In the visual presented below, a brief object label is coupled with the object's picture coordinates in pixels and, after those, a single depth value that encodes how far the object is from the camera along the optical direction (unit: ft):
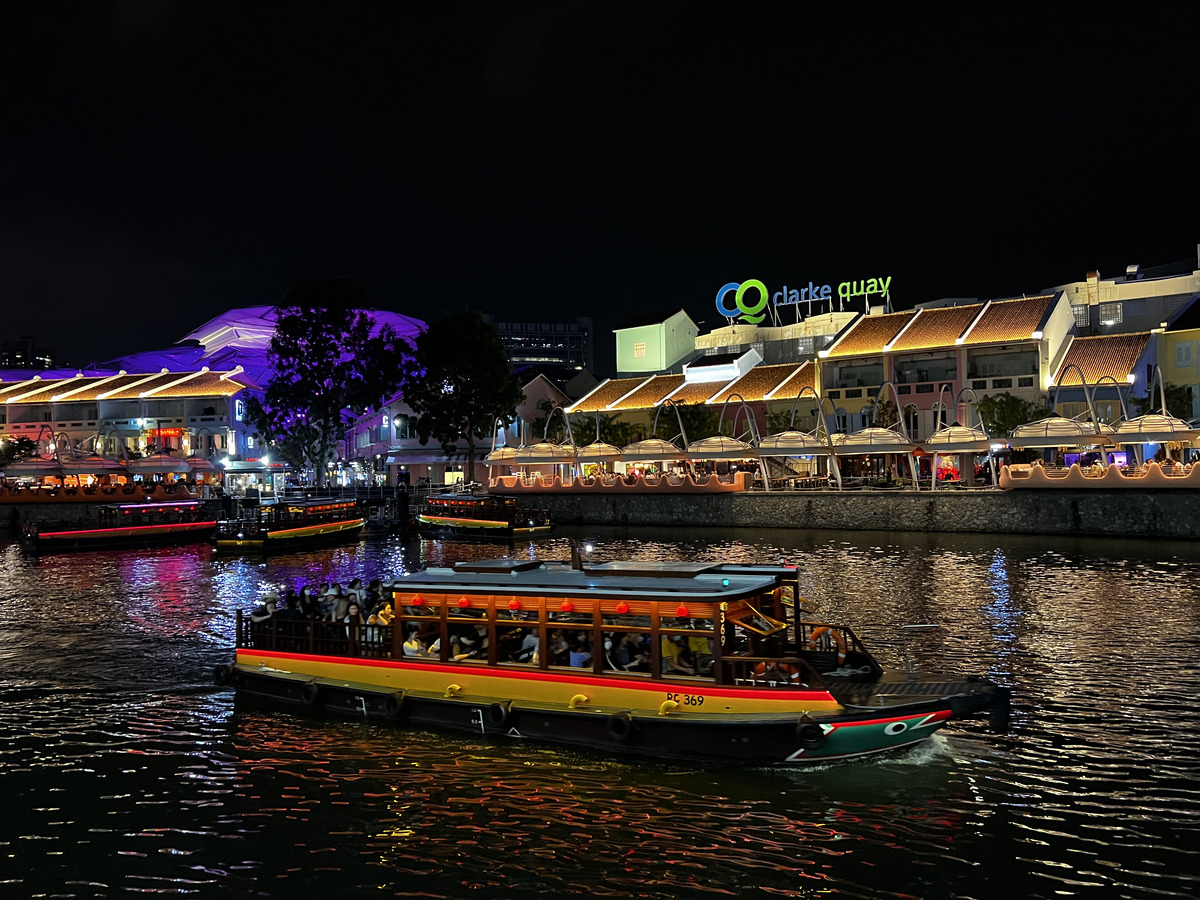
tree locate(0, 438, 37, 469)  274.16
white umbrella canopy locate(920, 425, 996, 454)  171.01
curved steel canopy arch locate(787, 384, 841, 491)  181.10
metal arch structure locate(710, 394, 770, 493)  189.06
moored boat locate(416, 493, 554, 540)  177.06
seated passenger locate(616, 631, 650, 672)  47.57
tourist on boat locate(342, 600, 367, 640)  56.18
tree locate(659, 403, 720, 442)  231.91
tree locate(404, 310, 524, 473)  226.17
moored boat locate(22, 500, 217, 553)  159.02
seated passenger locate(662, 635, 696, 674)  46.39
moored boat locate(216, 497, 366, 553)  152.35
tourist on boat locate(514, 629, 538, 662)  50.57
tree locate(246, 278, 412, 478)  231.09
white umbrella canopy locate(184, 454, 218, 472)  233.35
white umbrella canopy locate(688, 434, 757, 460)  197.36
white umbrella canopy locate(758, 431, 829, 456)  186.39
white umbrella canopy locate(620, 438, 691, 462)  204.39
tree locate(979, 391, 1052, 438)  198.70
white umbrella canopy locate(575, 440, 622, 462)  213.25
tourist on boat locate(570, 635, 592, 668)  48.85
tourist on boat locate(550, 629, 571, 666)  49.75
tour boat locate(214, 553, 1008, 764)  43.19
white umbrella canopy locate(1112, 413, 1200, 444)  155.63
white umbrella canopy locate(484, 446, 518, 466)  226.38
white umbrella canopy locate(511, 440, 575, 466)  216.54
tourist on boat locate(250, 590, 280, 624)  61.26
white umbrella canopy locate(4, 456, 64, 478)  224.12
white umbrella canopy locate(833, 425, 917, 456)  178.29
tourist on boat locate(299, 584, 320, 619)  61.82
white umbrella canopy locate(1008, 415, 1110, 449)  161.99
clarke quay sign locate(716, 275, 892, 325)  294.66
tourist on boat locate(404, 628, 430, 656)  53.62
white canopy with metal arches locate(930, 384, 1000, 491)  172.95
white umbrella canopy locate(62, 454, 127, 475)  226.99
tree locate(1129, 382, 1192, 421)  193.36
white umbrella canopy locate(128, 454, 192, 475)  228.84
